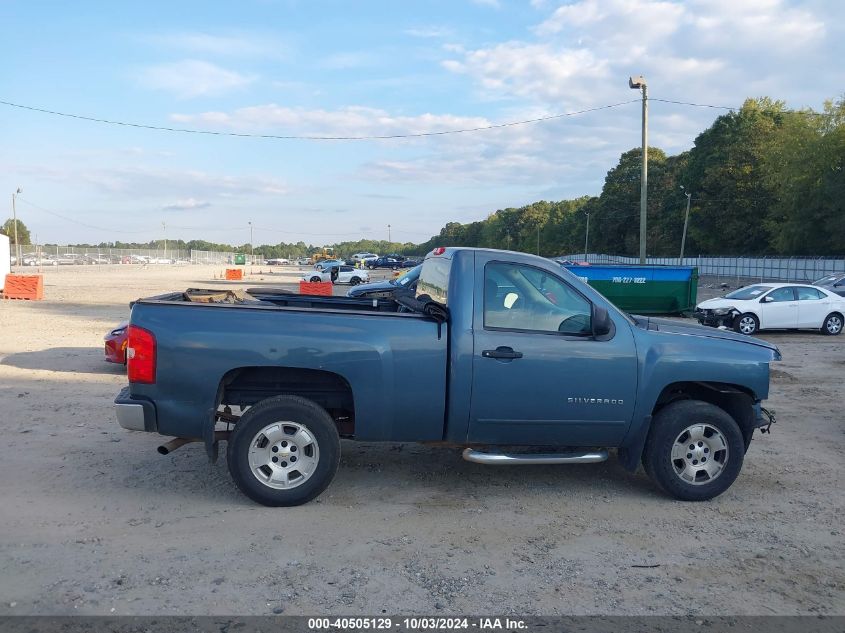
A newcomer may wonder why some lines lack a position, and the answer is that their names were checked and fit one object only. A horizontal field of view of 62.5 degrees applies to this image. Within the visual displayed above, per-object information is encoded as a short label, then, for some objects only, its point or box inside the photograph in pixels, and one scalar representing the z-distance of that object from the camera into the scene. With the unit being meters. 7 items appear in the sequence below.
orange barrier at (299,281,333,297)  26.59
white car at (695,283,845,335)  17.66
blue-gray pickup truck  5.05
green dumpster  20.84
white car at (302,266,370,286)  43.47
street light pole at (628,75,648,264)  25.94
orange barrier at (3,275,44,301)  25.14
